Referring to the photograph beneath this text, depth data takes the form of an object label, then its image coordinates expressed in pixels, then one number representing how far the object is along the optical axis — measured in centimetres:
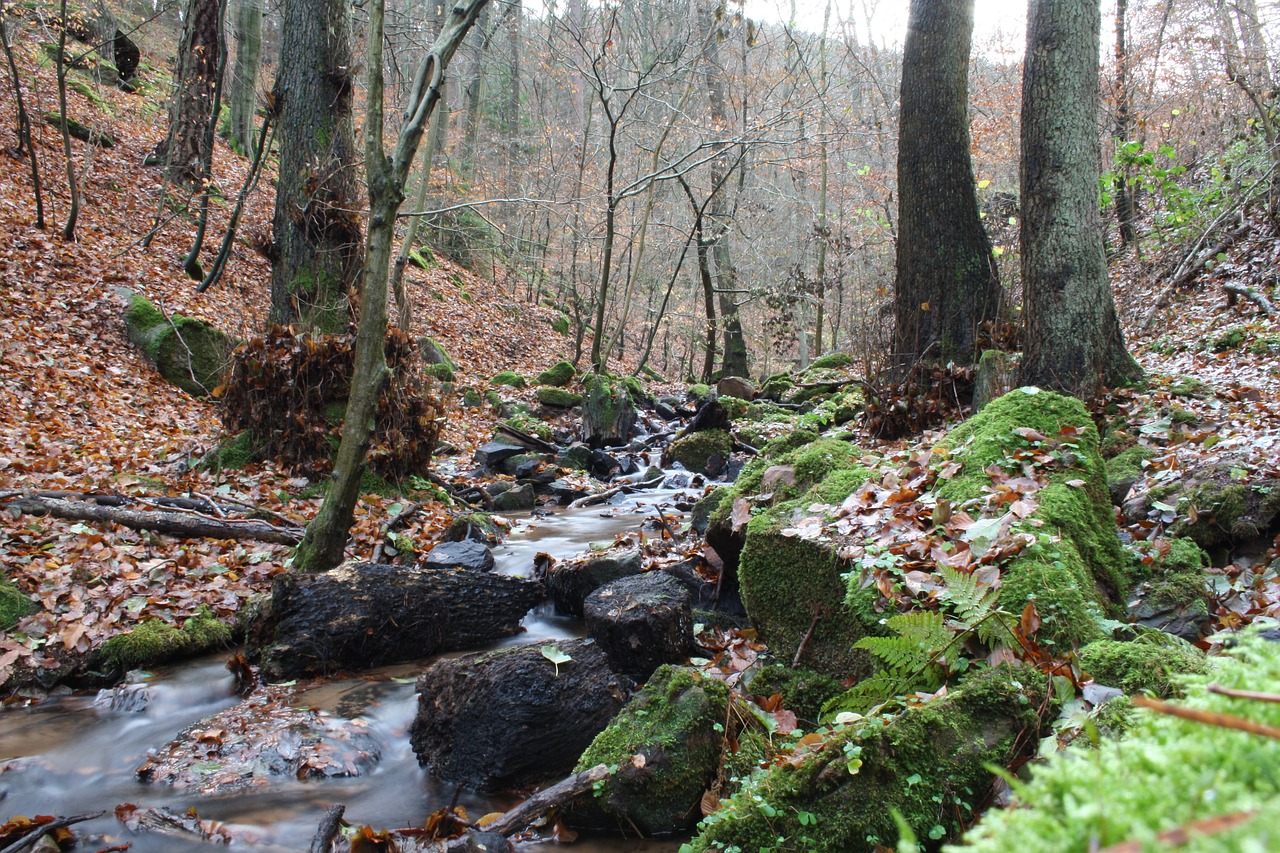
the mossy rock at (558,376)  1709
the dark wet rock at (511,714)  378
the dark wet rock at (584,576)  589
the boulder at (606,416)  1366
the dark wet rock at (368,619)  491
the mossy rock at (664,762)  322
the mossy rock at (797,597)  365
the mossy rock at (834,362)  1633
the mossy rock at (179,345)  1067
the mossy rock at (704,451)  1141
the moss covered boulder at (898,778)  238
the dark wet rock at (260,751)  385
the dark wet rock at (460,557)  651
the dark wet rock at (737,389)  1653
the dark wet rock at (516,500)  954
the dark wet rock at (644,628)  460
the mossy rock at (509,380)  1650
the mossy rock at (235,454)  768
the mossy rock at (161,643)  493
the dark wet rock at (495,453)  1148
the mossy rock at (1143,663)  218
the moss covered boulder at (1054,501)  289
